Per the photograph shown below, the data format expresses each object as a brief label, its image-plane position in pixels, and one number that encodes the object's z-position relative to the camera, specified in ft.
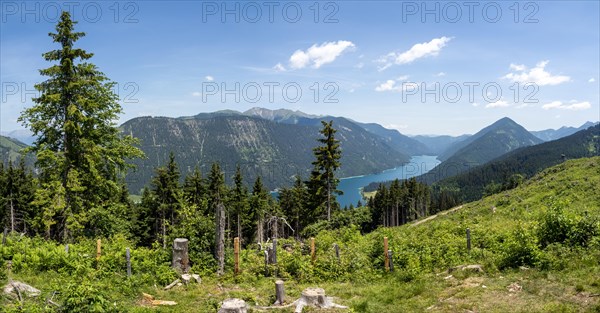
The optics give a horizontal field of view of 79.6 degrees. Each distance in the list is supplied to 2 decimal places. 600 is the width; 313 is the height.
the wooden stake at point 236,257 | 52.65
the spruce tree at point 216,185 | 171.04
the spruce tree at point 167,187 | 158.81
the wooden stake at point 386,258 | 52.36
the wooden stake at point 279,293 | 42.19
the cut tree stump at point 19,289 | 36.47
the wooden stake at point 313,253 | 57.91
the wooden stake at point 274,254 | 55.70
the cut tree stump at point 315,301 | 39.45
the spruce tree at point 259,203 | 195.23
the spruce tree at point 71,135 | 68.08
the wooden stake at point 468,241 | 54.73
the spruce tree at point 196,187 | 168.04
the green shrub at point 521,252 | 44.78
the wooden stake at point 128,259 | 46.91
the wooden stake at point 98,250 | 49.13
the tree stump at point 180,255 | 52.01
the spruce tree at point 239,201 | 181.32
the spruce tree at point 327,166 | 120.98
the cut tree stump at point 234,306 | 35.94
